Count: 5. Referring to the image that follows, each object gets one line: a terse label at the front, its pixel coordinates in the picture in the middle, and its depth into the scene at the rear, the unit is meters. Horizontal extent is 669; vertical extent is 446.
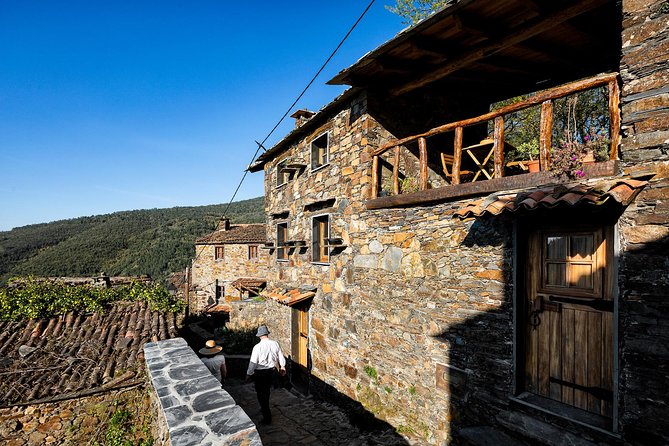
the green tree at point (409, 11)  12.11
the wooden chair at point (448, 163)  6.31
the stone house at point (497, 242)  3.19
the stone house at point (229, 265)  23.34
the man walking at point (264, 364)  6.02
